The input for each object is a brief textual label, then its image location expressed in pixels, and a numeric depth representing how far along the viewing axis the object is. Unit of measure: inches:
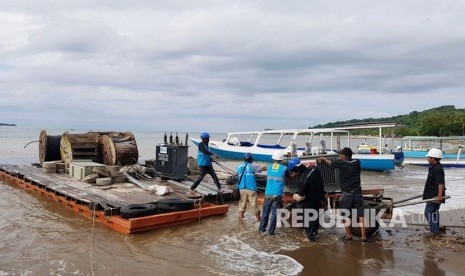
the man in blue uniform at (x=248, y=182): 360.8
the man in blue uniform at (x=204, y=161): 451.8
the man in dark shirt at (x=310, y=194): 306.2
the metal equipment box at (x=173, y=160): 513.0
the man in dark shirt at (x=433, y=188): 309.7
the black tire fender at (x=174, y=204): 361.8
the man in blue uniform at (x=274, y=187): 317.7
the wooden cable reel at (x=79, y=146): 597.0
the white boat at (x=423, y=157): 1171.3
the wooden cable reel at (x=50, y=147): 650.2
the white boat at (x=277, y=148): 942.7
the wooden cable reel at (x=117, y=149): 600.1
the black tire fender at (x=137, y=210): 340.8
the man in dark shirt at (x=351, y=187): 303.3
